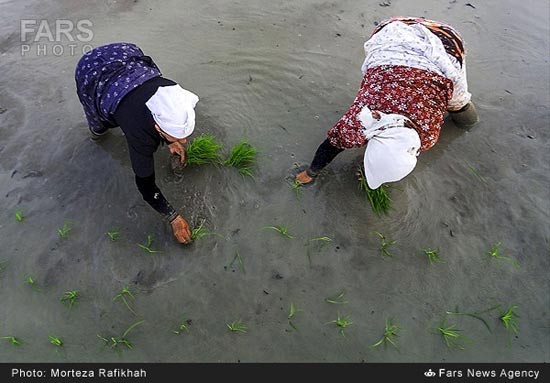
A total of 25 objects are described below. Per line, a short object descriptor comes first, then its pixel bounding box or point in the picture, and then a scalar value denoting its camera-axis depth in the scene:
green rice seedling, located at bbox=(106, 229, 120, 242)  2.55
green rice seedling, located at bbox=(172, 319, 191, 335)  2.29
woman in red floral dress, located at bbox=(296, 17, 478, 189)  2.05
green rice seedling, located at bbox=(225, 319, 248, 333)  2.29
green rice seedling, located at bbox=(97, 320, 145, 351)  2.23
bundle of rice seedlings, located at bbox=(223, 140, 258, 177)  2.87
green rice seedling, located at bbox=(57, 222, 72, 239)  2.57
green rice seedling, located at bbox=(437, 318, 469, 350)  2.30
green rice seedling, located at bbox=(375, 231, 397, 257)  2.58
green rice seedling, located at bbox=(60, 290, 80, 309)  2.34
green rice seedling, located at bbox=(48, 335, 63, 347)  2.21
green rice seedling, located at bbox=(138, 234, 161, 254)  2.51
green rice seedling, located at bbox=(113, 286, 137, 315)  2.36
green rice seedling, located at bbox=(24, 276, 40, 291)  2.39
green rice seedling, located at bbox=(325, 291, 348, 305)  2.40
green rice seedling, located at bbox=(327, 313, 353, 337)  2.32
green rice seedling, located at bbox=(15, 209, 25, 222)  2.61
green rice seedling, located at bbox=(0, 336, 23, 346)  2.22
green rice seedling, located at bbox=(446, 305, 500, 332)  2.38
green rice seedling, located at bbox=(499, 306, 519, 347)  2.34
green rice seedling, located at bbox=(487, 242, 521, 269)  2.59
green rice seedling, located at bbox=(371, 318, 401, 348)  2.29
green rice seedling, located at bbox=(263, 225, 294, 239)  2.62
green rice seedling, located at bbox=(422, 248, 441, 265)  2.56
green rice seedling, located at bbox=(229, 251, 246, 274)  2.50
